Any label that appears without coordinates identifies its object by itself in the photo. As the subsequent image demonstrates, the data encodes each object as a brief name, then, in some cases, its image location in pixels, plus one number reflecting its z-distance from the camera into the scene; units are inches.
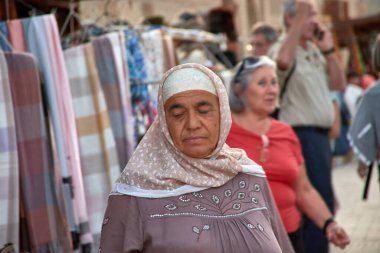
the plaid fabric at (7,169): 149.7
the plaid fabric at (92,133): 183.5
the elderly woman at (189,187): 119.7
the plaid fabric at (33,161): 159.2
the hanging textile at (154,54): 243.5
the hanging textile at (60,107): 171.8
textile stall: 156.2
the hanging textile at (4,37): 176.6
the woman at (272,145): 182.2
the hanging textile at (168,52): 252.7
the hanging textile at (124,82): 204.4
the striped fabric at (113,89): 201.3
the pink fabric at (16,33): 177.5
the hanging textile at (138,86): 231.0
